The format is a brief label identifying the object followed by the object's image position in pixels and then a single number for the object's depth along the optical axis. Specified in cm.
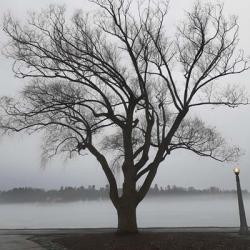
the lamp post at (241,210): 2170
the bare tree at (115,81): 2094
